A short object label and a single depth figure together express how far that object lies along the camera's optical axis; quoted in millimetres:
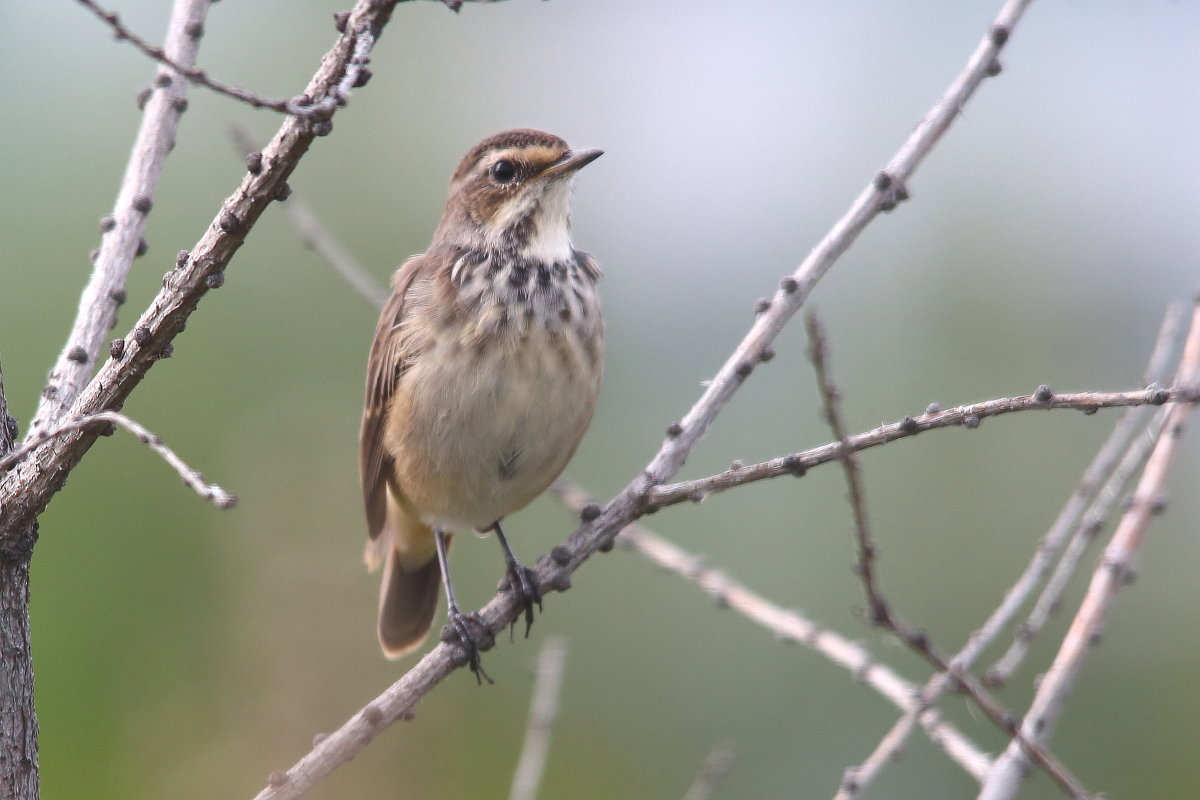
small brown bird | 9055
